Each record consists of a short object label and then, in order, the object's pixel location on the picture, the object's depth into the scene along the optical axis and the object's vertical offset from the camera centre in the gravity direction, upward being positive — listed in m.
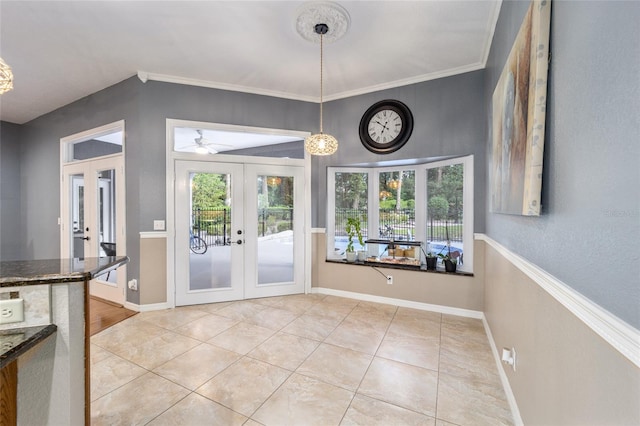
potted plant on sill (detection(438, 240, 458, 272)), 3.44 -0.70
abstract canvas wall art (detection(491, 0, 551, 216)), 1.23 +0.50
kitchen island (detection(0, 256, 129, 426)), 0.99 -0.55
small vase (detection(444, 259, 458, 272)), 3.44 -0.74
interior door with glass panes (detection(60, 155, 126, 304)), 3.77 -0.13
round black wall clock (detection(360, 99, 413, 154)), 3.62 +1.12
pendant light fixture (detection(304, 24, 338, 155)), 2.78 +0.65
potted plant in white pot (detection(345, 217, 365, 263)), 4.10 -0.45
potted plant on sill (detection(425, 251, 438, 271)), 3.59 -0.72
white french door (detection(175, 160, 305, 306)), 3.70 -0.35
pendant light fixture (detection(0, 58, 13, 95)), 1.68 +0.80
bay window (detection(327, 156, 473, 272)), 3.47 +0.04
